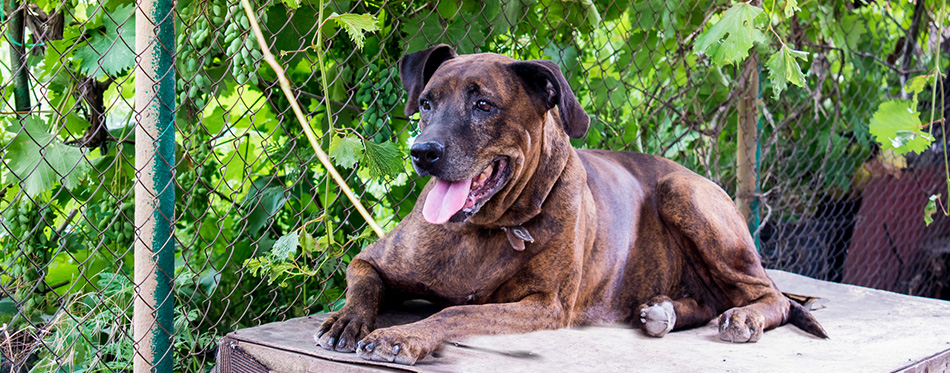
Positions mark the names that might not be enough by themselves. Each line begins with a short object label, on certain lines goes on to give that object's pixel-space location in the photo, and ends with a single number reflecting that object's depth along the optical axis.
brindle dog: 2.14
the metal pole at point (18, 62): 2.79
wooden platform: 2.02
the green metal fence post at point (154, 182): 2.29
